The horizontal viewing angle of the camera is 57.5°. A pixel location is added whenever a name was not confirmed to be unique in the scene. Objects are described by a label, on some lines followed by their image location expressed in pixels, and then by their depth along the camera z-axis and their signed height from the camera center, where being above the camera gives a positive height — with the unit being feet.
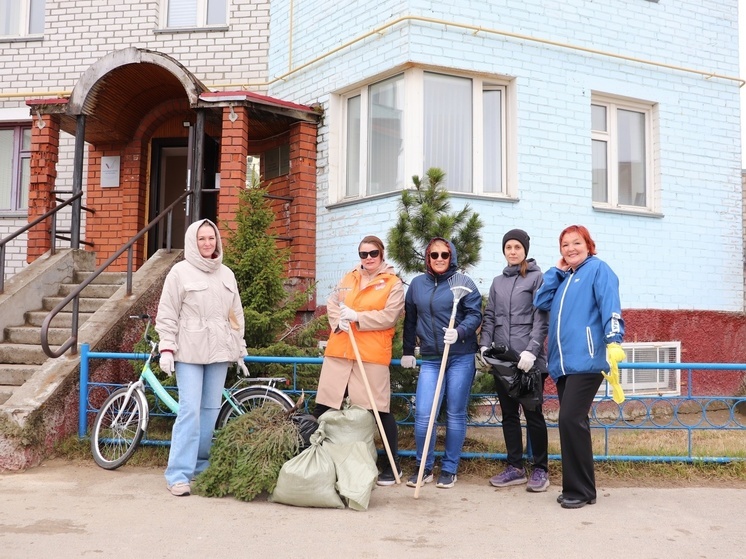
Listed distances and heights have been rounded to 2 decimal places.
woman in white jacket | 15.52 -0.67
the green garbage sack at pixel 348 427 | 15.30 -2.52
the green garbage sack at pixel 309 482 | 14.28 -3.53
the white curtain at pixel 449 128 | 24.64 +6.90
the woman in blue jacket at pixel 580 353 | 14.43 -0.76
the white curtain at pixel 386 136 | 24.93 +6.74
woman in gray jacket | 15.64 -0.38
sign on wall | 31.81 +6.59
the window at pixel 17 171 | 34.11 +7.06
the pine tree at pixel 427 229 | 17.76 +2.30
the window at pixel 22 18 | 33.96 +14.70
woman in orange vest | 15.92 -0.54
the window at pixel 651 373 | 26.61 -2.16
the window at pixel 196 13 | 31.89 +14.15
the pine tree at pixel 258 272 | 19.89 +1.23
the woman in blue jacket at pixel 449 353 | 15.98 -0.87
